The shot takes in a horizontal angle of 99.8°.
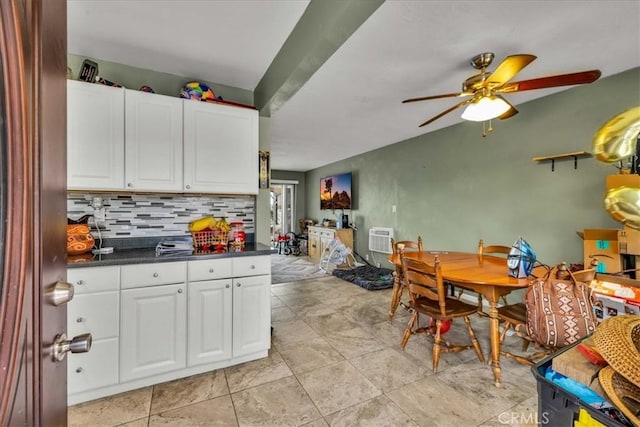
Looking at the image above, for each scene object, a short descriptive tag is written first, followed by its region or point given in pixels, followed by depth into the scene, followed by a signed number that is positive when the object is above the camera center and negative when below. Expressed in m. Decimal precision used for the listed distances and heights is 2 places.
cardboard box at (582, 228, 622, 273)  2.08 -0.29
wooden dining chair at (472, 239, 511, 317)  2.64 -0.38
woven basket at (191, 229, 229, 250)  2.24 -0.23
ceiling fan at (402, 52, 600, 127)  1.59 +0.85
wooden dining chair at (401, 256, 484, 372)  1.91 -0.73
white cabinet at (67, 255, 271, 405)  1.60 -0.72
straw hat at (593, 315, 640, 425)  0.43 -0.25
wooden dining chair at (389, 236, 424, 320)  2.87 -0.83
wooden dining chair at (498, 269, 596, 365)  1.69 -0.76
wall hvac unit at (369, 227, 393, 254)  4.90 -0.52
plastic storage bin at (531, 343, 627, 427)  0.49 -0.37
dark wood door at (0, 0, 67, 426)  0.43 +0.01
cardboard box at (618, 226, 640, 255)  1.91 -0.21
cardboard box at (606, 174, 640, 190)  1.73 +0.22
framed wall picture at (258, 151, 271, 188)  2.50 +0.39
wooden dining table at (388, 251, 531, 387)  1.78 -0.46
